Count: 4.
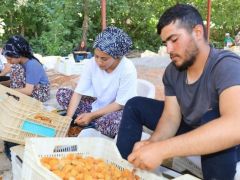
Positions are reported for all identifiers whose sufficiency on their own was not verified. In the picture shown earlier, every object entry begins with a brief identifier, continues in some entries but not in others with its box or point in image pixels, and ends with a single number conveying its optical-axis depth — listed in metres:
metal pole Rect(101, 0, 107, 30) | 5.00
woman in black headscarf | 3.44
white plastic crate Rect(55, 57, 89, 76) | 5.95
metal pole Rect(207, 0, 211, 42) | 7.19
